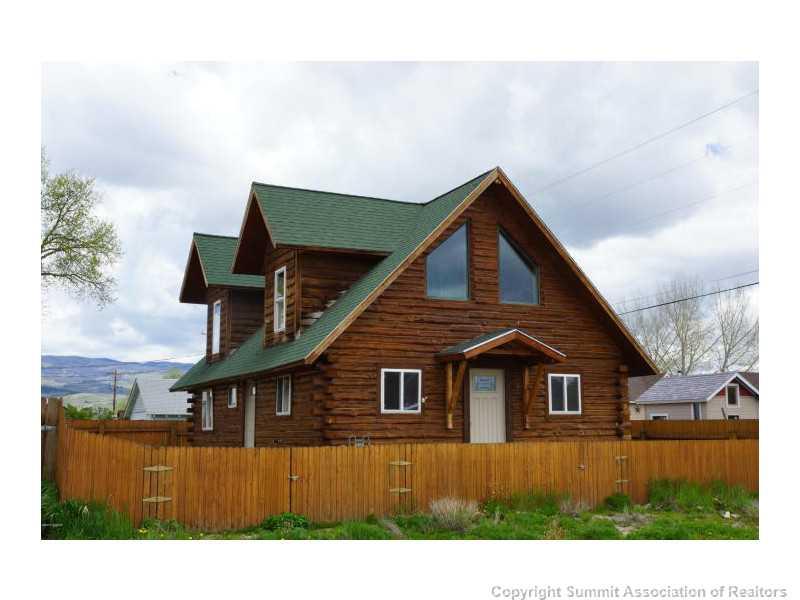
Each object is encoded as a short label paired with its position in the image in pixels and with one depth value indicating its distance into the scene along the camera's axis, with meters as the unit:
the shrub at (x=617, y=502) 18.03
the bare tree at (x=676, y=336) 60.00
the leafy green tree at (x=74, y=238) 42.06
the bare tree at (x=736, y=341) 56.84
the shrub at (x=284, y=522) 14.75
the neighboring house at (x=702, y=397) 52.41
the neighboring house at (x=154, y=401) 70.75
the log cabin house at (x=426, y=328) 19.61
